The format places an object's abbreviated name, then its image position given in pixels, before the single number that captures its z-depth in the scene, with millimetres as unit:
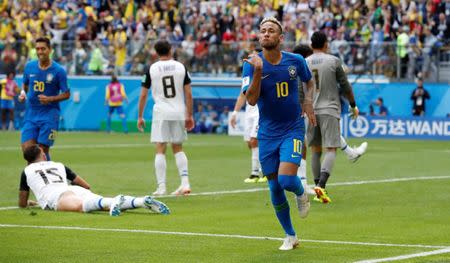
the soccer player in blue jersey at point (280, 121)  11117
